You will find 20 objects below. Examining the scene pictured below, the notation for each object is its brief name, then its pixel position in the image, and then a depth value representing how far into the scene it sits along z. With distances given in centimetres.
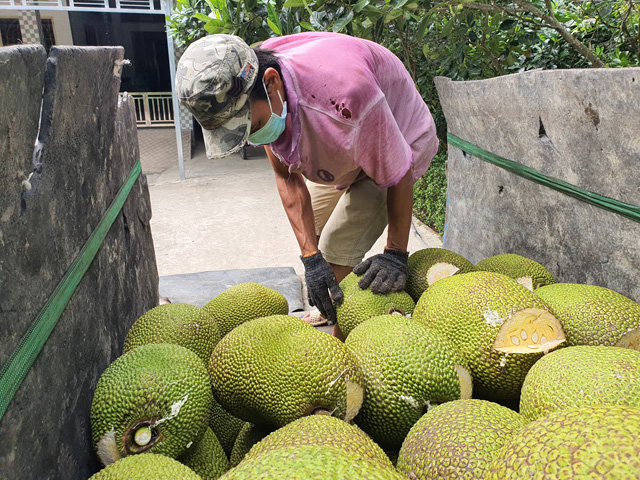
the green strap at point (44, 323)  73
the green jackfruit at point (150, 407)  96
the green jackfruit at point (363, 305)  143
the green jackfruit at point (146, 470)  80
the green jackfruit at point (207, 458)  100
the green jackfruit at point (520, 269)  148
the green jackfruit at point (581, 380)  82
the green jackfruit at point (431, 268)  157
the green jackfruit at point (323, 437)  83
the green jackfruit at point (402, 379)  104
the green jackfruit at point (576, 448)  58
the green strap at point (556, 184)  130
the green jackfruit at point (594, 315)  112
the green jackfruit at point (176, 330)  121
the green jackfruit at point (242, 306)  150
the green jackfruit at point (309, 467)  62
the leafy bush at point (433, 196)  411
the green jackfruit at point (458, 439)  79
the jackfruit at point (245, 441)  109
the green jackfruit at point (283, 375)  100
